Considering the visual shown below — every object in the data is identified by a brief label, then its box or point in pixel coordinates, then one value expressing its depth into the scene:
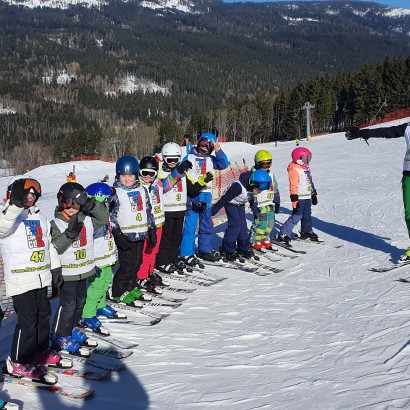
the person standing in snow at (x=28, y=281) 3.79
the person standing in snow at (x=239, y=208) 7.54
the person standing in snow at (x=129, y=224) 5.55
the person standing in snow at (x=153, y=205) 6.14
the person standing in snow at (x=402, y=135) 6.67
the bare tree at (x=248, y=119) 89.25
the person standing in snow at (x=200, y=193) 7.49
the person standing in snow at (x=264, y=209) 7.89
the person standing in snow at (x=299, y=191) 8.66
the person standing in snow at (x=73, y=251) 4.15
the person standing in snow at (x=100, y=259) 4.95
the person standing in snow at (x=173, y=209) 6.78
